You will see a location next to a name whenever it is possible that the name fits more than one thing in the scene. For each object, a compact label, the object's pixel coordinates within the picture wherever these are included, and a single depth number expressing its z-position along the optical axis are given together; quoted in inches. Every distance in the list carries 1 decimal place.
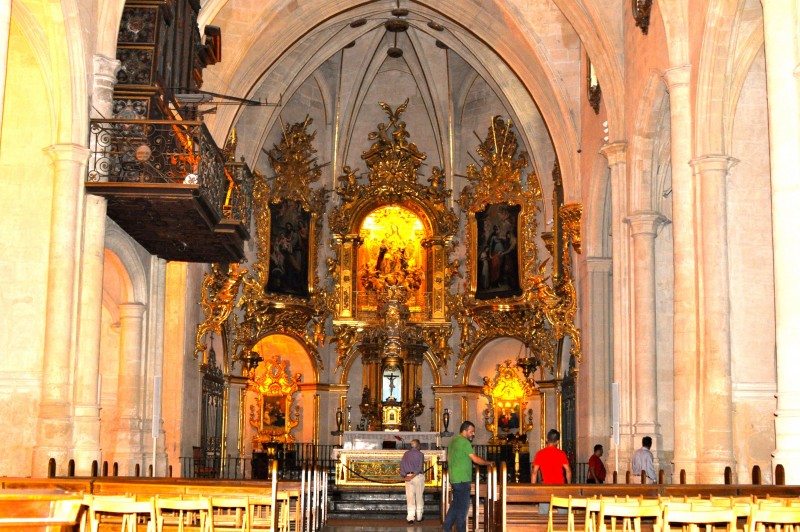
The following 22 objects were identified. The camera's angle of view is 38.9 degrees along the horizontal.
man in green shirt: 538.0
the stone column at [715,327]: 603.8
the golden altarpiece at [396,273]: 1192.2
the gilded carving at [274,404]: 1205.7
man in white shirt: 681.0
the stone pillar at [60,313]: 561.3
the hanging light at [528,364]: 1168.2
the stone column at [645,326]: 770.2
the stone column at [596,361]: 925.2
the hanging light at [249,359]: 1160.8
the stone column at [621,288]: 786.8
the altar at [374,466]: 911.7
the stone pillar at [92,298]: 610.5
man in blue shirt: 692.7
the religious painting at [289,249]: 1226.0
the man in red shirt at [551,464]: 586.6
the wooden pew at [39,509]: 201.3
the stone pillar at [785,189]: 454.3
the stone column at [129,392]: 776.9
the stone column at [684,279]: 628.1
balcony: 609.6
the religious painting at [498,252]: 1220.5
